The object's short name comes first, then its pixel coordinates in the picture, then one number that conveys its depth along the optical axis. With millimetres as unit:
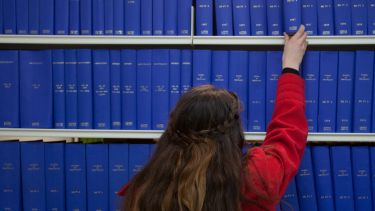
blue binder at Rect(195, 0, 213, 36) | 1319
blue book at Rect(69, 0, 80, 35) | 1353
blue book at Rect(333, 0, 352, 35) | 1289
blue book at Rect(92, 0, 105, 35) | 1346
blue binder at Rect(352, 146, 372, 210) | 1295
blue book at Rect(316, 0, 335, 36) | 1291
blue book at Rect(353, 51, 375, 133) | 1281
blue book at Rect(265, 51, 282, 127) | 1294
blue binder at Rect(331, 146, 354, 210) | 1301
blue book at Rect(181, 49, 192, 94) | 1322
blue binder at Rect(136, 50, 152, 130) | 1330
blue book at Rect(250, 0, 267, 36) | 1307
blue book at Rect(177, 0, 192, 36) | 1321
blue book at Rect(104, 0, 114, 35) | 1342
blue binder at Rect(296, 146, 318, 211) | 1305
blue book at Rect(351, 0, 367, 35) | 1283
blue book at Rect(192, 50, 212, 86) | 1314
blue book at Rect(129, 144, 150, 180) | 1356
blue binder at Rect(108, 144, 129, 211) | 1357
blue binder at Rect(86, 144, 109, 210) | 1359
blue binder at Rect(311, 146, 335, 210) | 1306
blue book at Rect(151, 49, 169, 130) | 1324
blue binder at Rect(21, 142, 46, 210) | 1375
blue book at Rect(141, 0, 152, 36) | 1332
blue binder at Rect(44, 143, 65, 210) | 1370
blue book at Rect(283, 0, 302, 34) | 1282
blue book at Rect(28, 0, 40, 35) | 1360
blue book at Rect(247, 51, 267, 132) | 1307
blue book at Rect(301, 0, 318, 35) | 1292
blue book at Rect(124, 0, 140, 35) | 1337
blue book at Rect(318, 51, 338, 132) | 1294
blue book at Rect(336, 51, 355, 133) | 1290
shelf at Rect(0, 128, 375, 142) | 1287
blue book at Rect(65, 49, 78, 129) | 1353
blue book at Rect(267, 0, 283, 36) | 1303
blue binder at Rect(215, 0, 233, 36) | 1312
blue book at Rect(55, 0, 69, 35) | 1353
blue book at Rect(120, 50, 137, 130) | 1339
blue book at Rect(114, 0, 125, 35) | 1340
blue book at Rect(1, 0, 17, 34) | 1365
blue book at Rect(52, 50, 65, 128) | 1355
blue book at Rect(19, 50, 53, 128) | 1355
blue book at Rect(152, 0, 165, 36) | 1329
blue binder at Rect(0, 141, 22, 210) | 1378
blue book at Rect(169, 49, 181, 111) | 1323
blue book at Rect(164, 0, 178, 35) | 1328
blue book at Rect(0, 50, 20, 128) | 1366
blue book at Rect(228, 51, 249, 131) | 1311
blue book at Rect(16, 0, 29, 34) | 1363
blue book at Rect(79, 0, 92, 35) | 1348
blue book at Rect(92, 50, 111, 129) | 1345
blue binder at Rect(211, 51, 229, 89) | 1313
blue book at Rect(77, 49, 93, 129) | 1345
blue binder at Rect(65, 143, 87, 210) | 1364
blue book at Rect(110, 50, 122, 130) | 1343
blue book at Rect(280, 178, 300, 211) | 1295
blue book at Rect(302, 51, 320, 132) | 1294
